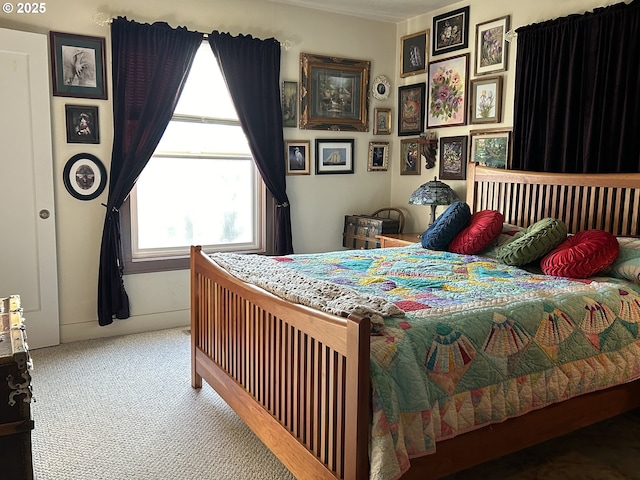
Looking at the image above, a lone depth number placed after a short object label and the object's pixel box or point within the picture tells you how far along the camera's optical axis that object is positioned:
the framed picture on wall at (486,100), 3.98
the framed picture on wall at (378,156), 4.95
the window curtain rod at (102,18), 3.70
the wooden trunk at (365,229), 4.58
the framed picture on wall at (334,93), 4.53
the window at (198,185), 4.07
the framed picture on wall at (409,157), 4.80
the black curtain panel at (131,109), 3.77
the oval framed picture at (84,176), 3.72
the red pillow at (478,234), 3.28
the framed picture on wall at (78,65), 3.61
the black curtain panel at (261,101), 4.14
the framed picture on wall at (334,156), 4.69
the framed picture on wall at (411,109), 4.70
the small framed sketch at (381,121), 4.91
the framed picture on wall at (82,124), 3.68
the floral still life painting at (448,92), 4.27
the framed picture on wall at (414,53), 4.64
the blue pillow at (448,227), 3.45
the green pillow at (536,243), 2.89
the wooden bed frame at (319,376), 1.70
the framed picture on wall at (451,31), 4.23
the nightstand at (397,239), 4.17
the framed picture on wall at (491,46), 3.92
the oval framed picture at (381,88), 4.86
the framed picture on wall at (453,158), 4.30
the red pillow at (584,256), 2.67
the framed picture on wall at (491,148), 3.92
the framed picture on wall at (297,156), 4.52
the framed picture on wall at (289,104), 4.45
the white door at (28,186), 3.42
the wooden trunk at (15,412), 1.62
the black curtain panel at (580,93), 3.16
